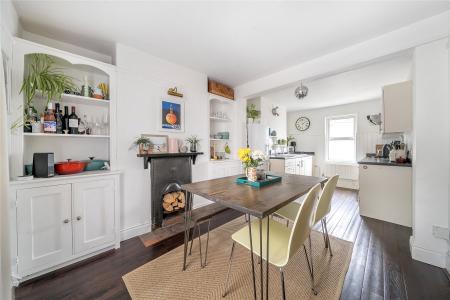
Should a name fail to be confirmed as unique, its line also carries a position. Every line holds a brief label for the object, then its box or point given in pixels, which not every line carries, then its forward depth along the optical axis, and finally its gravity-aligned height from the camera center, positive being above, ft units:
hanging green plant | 5.12 +2.11
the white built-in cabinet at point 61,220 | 4.92 -2.29
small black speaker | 5.38 -0.49
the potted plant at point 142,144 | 7.55 +0.20
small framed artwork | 8.04 +0.25
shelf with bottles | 5.51 +0.95
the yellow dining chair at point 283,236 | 3.53 -2.26
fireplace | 8.05 -1.86
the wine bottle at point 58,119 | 5.98 +1.04
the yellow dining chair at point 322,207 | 4.82 -1.87
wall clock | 19.20 +2.68
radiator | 15.65 -2.25
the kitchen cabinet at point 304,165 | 15.51 -1.70
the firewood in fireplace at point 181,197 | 8.89 -2.54
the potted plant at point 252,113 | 13.93 +2.80
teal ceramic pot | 6.72 -0.61
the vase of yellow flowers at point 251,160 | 5.79 -0.42
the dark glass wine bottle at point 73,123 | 6.18 +0.93
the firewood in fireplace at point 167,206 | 8.38 -2.83
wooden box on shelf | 10.59 +3.77
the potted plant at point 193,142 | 9.51 +0.34
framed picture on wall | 8.50 +1.68
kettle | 9.58 -0.47
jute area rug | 4.56 -3.80
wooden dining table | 3.74 -1.22
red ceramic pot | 5.86 -0.64
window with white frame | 16.66 +0.85
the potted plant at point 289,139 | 19.57 +0.96
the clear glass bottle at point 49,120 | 5.64 +0.96
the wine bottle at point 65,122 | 6.14 +0.96
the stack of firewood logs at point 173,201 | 8.39 -2.64
